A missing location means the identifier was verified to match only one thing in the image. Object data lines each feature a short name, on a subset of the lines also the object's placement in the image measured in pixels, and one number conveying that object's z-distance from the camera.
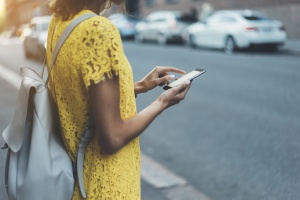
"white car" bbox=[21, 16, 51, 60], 17.20
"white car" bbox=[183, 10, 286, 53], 16.61
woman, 1.45
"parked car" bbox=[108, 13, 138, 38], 29.36
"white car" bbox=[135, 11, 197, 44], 22.88
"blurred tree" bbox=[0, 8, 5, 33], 93.31
